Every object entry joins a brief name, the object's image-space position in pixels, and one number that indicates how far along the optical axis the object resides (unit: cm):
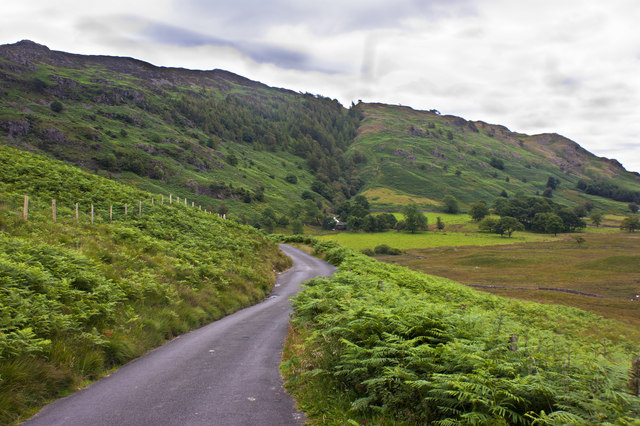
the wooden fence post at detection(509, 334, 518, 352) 623
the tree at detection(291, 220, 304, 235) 12322
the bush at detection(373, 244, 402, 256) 8794
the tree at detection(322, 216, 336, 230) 14150
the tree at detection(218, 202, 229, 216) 11356
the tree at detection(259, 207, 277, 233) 11826
